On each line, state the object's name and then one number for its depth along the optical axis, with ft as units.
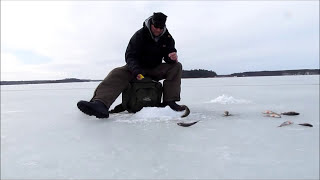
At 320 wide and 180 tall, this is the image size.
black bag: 9.90
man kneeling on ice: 9.24
